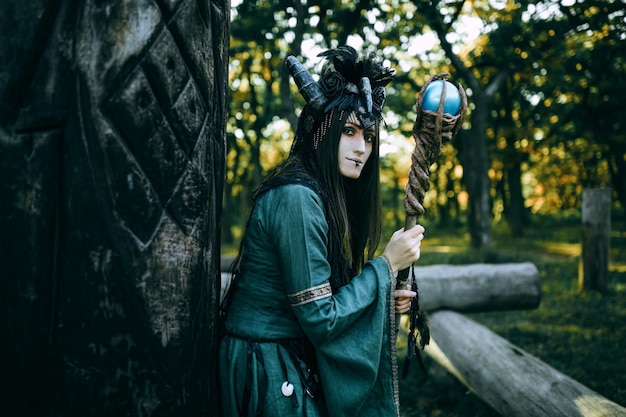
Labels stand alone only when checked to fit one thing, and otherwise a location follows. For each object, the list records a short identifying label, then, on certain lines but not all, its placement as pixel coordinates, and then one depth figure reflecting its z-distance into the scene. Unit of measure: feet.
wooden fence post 23.73
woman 5.54
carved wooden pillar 3.88
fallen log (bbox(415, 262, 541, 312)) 16.35
